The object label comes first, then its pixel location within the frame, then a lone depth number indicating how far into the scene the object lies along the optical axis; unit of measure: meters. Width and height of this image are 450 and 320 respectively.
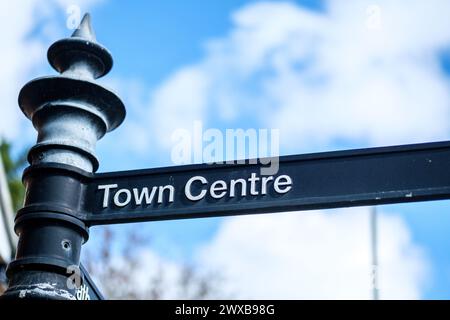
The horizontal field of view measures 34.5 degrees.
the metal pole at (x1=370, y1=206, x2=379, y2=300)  9.94
